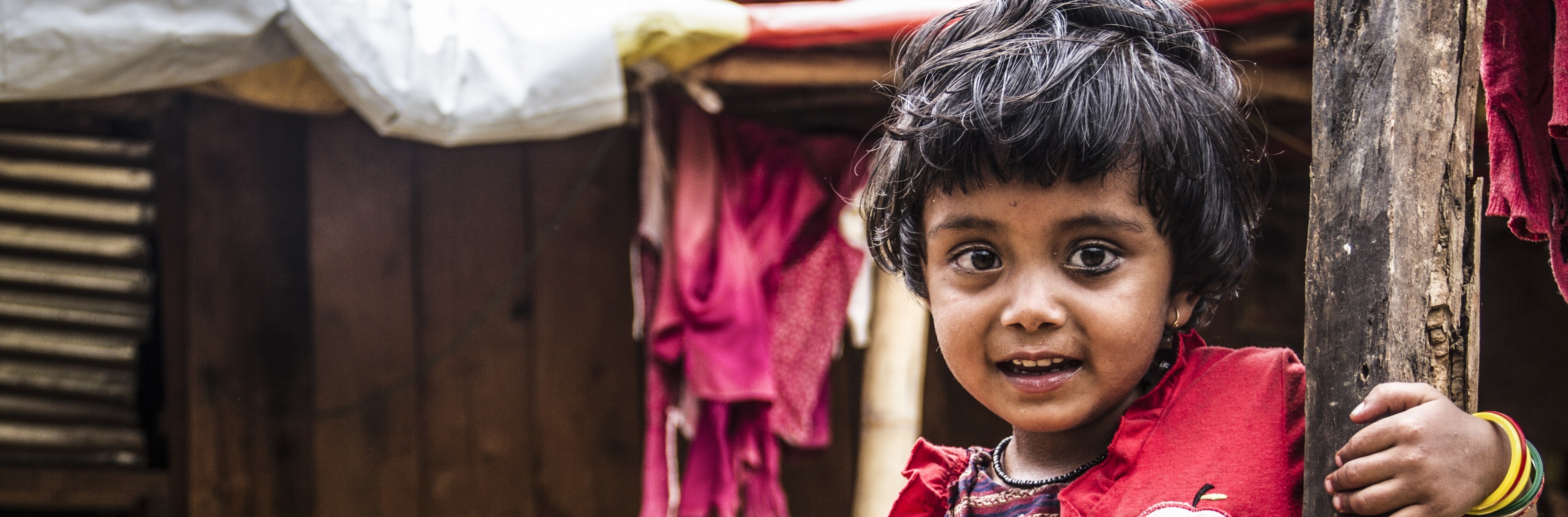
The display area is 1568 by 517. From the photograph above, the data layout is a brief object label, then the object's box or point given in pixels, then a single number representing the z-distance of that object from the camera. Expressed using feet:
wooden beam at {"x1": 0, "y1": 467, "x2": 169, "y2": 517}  11.24
